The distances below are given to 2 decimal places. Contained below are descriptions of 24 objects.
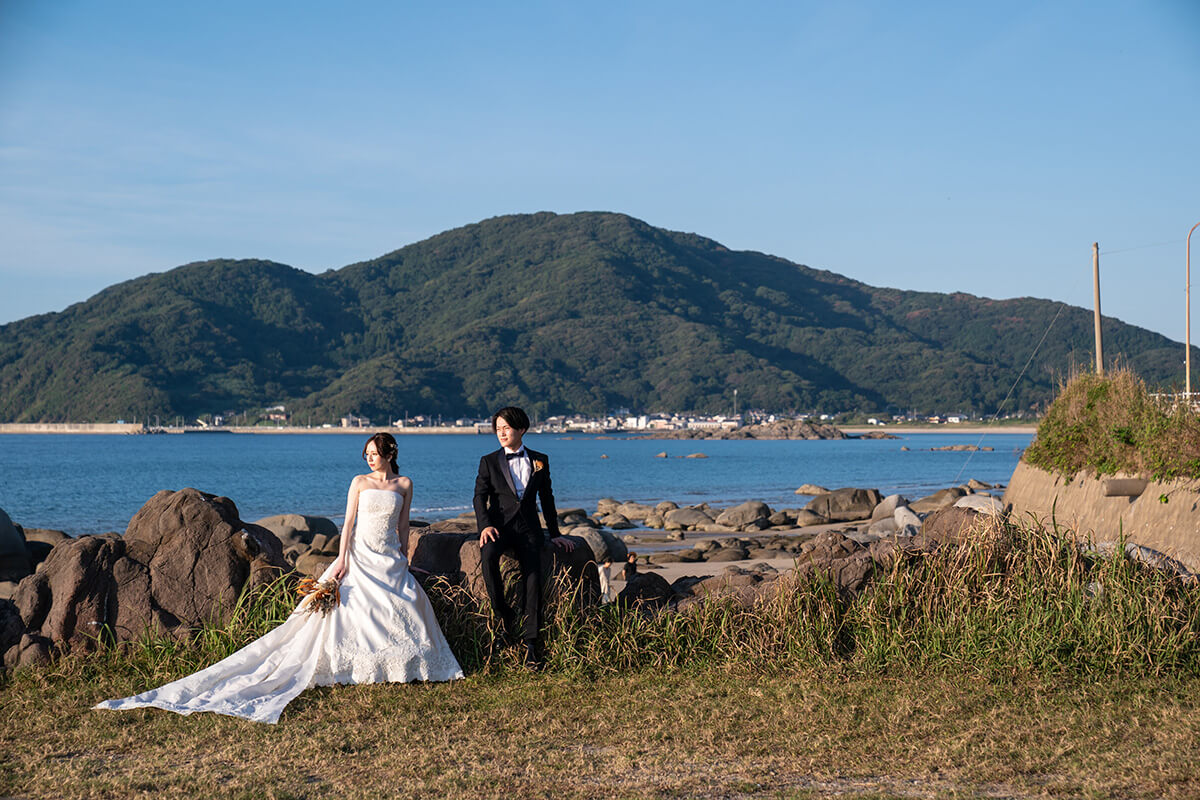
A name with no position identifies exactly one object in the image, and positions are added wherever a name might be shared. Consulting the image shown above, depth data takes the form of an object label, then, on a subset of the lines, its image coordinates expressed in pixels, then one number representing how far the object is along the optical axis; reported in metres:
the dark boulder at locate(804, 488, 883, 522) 38.00
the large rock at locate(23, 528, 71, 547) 25.08
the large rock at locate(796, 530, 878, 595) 9.15
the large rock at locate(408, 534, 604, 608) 8.91
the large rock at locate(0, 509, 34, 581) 20.06
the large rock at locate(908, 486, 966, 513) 38.09
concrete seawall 14.27
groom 8.41
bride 7.50
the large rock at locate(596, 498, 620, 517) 42.19
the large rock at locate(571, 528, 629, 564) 24.66
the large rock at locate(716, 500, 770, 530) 35.34
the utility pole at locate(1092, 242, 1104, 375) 23.94
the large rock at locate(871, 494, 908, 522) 35.47
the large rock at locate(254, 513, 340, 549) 29.09
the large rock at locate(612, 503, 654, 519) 40.50
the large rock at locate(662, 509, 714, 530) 36.00
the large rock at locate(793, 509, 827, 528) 36.25
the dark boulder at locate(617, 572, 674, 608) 10.27
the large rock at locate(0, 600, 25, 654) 8.45
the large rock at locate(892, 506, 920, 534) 26.92
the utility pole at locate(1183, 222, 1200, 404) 25.58
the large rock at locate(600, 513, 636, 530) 37.25
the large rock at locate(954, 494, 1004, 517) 24.20
